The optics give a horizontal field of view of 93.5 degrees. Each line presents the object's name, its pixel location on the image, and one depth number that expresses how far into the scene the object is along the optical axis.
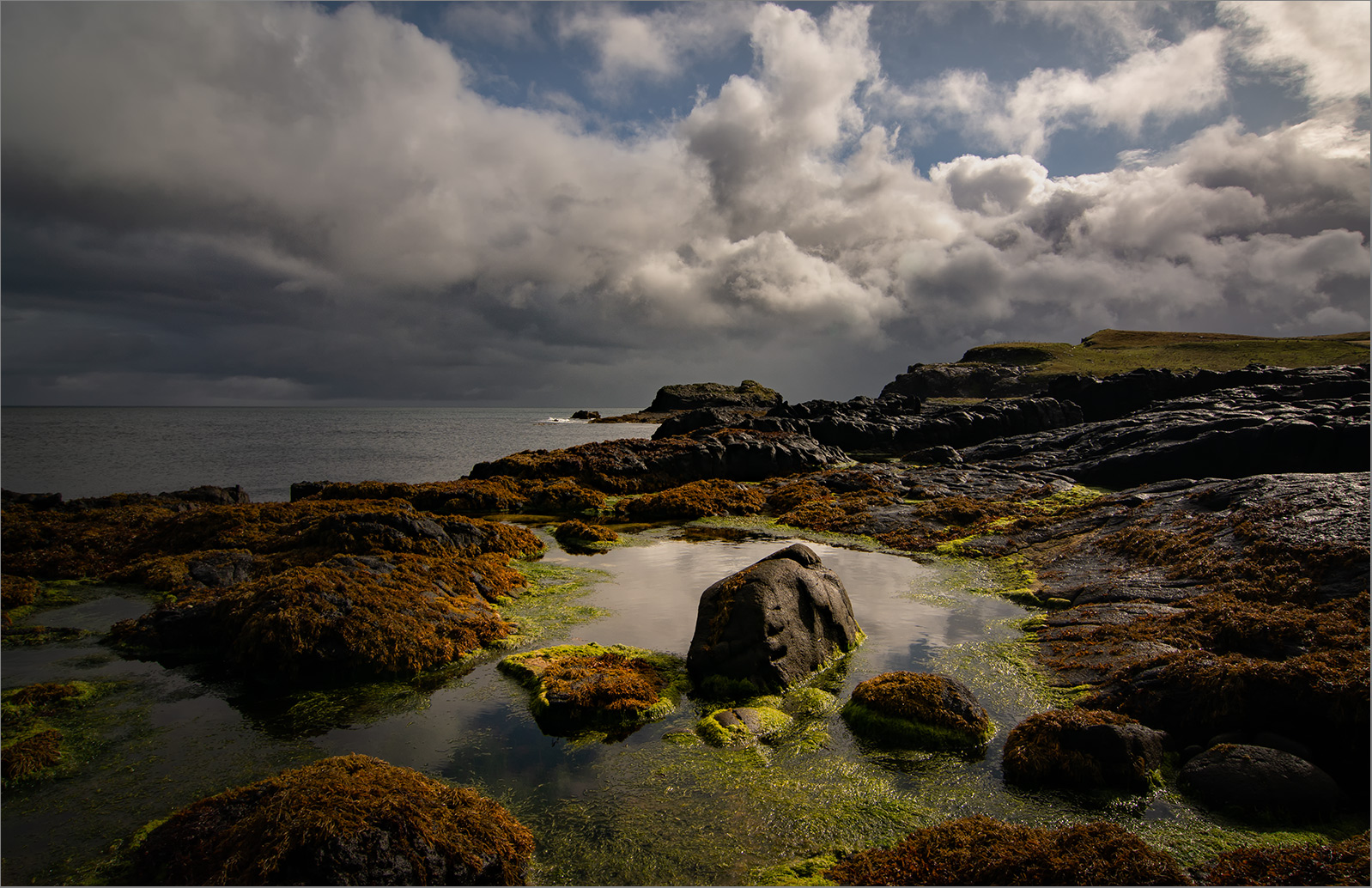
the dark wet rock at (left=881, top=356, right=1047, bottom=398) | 121.38
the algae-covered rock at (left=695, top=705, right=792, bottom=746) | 8.34
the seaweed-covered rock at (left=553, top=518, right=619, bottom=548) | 21.50
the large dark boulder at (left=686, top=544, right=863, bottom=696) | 9.82
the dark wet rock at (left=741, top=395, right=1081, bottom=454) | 50.41
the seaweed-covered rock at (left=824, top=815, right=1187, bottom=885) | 5.44
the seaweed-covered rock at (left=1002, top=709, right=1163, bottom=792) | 7.16
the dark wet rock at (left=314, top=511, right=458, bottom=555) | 15.52
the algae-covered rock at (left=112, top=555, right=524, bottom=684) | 10.15
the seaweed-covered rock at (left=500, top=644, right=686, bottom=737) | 8.80
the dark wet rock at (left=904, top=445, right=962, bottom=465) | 35.38
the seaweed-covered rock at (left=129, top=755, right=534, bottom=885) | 5.25
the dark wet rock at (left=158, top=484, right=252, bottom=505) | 26.61
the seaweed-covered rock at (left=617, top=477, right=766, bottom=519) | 26.30
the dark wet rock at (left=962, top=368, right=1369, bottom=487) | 25.22
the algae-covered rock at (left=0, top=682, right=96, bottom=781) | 7.43
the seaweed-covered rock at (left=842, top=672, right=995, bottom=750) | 8.27
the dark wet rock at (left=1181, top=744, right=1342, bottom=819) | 6.46
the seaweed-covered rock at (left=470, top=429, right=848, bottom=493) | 32.38
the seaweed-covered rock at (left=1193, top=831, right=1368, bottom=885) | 5.30
